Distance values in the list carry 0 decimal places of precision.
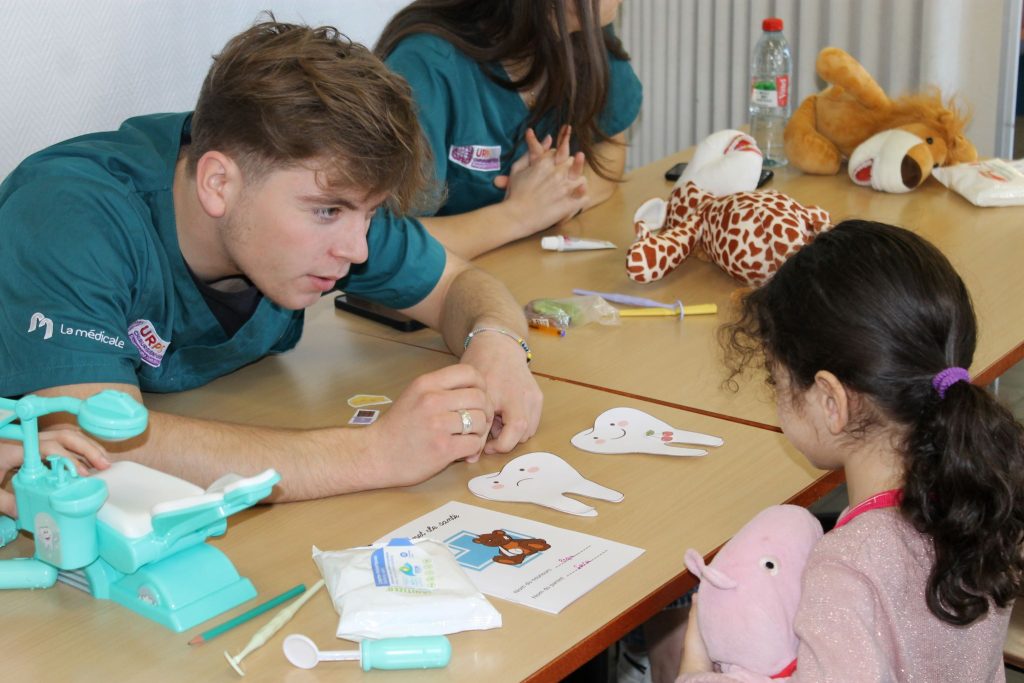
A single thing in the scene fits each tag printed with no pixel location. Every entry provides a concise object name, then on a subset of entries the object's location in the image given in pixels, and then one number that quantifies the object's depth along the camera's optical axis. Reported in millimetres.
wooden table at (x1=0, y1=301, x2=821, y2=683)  1021
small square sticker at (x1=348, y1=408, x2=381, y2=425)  1495
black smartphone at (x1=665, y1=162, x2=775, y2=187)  2443
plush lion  2379
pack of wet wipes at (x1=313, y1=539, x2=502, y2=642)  1029
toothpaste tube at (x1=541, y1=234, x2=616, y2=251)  2133
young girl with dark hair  992
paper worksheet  1108
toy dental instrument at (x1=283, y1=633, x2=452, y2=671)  1000
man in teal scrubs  1313
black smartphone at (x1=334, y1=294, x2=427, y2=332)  1862
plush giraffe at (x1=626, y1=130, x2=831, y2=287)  1870
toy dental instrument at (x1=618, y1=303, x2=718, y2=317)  1829
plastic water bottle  2699
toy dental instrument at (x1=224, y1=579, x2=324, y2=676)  1010
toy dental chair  1061
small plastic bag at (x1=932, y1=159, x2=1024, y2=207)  2232
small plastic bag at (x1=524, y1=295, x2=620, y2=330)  1802
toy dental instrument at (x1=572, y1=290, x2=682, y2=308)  1854
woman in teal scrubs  2111
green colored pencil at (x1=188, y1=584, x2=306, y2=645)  1052
